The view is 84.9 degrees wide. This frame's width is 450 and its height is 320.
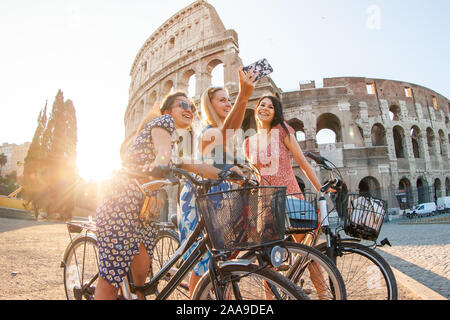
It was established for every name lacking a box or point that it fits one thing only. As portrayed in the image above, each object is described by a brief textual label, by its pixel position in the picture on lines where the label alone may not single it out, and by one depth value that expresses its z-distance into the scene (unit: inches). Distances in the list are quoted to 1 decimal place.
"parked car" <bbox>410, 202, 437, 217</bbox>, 731.1
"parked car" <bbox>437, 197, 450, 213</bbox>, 809.2
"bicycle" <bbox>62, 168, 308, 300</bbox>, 48.6
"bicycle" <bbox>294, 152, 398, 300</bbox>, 66.4
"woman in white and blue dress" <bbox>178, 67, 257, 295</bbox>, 73.3
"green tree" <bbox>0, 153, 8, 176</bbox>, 2647.6
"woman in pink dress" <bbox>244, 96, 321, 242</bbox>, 89.8
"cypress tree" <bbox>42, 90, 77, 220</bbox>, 992.9
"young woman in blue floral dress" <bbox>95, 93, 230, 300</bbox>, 64.1
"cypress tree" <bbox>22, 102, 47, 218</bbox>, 968.9
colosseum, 664.4
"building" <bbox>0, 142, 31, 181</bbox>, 3350.9
